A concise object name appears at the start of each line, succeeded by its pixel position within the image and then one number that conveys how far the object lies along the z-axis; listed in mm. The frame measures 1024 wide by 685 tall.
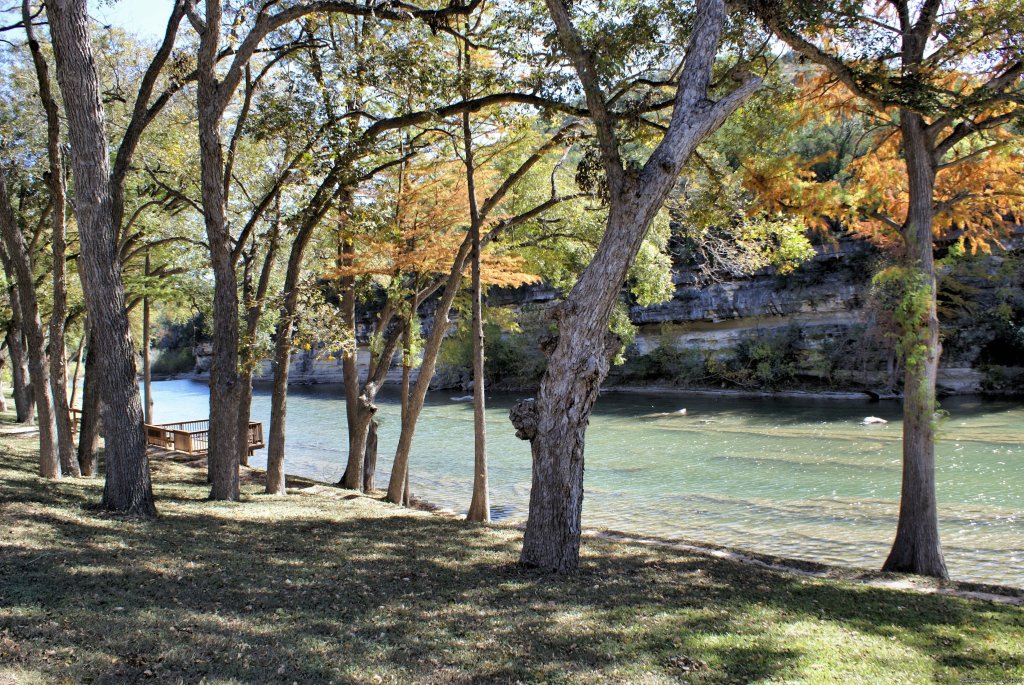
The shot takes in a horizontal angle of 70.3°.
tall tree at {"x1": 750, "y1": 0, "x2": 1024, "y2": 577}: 8391
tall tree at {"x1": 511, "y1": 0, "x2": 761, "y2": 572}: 6648
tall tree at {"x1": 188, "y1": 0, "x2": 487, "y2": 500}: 9203
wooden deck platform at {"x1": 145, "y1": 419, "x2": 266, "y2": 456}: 18797
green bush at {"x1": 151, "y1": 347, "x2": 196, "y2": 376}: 88812
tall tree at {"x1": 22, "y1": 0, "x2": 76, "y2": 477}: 9961
